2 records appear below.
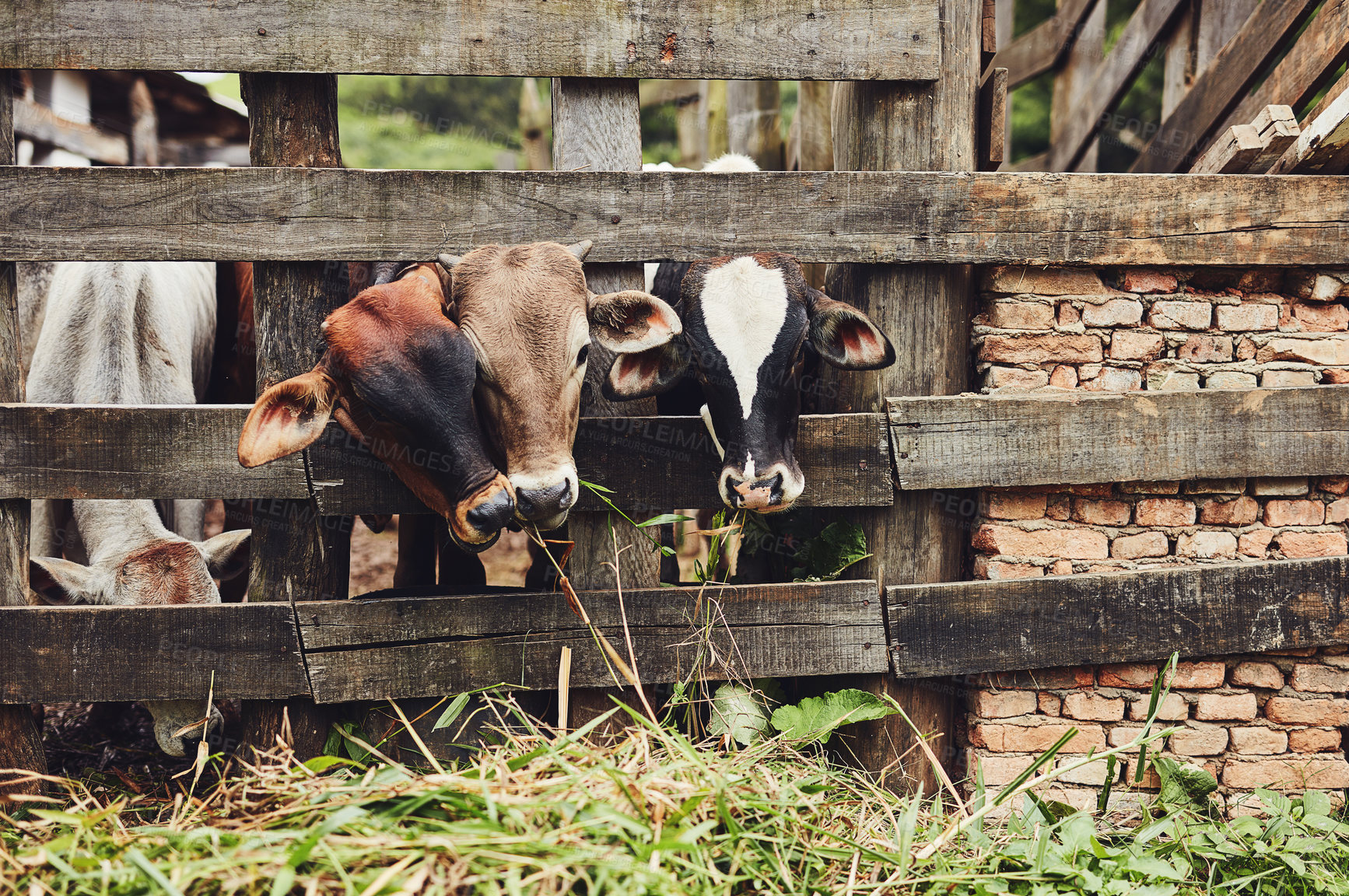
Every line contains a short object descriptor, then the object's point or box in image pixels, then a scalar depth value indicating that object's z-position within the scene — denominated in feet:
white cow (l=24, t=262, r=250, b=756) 9.73
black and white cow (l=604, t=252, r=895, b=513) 8.59
